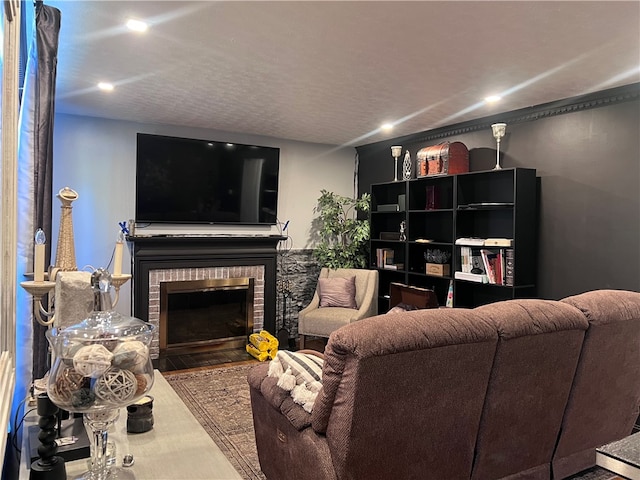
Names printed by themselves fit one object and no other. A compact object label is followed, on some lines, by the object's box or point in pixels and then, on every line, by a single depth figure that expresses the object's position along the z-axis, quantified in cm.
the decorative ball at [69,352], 105
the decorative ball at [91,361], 102
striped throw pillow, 206
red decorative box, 464
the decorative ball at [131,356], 106
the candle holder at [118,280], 157
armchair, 499
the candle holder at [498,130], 421
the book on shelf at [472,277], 430
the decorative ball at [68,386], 104
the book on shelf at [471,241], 432
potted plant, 570
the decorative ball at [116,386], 104
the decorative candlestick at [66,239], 157
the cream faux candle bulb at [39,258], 135
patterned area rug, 293
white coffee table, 124
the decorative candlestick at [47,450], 109
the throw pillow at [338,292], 532
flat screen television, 493
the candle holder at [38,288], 133
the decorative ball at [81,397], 103
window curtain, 176
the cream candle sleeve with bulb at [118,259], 161
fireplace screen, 514
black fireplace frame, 487
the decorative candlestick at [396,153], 539
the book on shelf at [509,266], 405
